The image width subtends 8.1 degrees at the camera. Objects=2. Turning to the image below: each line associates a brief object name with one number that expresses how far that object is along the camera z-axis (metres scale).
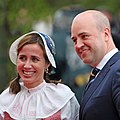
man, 6.21
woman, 6.71
